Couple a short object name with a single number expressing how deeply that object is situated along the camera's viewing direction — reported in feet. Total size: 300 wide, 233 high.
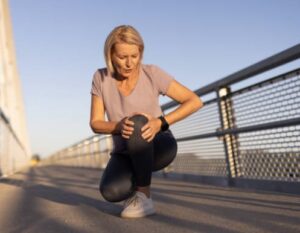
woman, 9.08
